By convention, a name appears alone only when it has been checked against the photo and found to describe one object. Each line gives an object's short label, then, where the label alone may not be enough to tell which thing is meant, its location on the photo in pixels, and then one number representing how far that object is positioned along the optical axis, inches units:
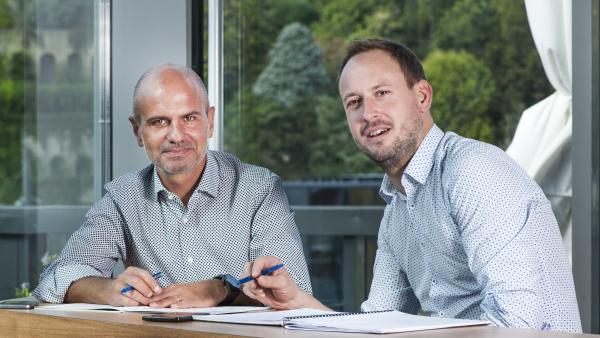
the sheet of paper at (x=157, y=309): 90.7
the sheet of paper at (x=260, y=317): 83.0
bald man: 107.7
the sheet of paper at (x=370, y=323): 78.9
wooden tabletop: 78.3
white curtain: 133.6
